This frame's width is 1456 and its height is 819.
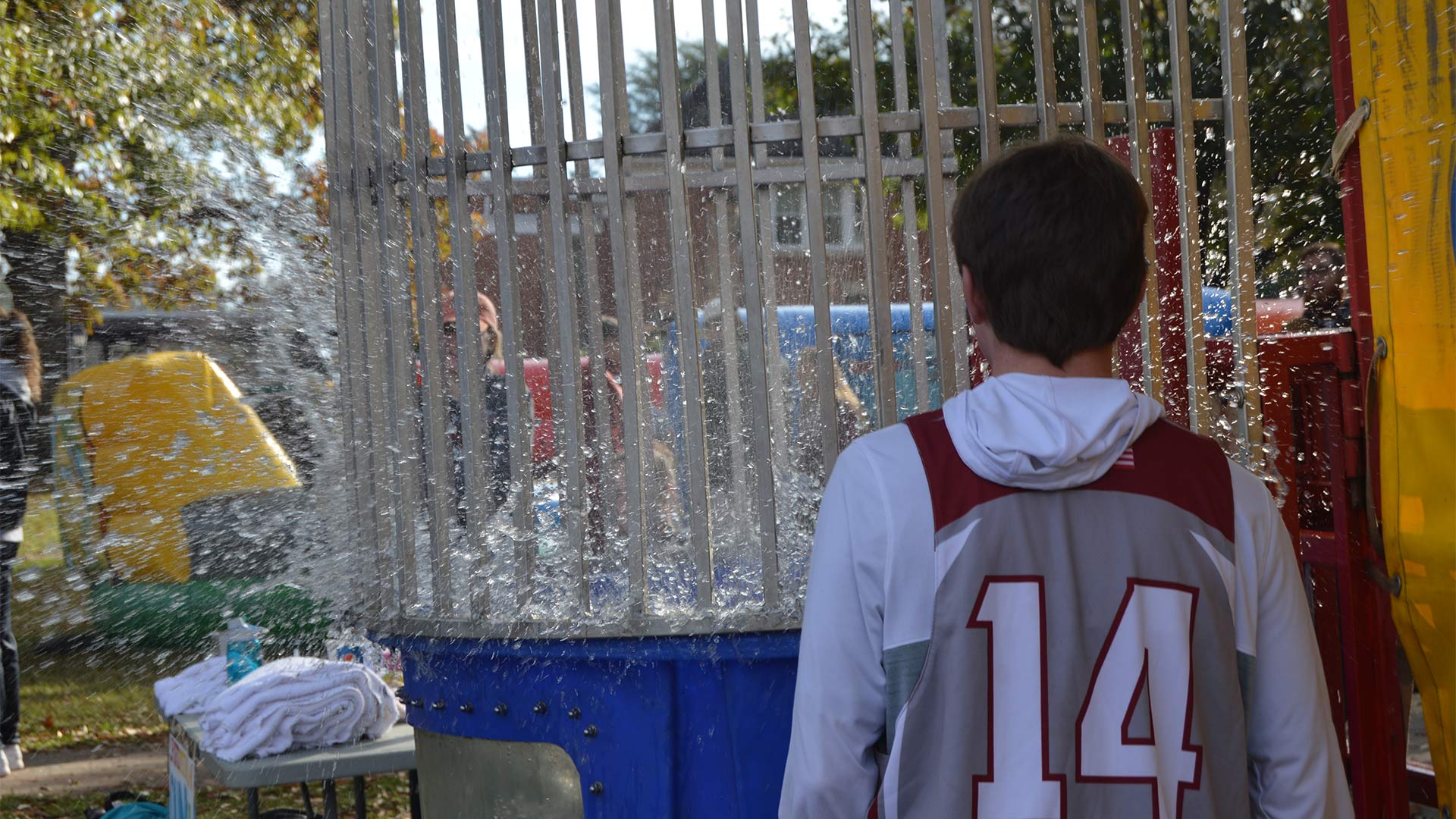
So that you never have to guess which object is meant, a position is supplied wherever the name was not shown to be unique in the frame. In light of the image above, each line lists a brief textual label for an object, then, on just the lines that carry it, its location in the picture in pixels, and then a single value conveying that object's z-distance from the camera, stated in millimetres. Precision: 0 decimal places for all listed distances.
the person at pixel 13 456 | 6191
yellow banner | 2094
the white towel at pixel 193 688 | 4012
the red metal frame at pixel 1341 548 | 2500
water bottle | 3971
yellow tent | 9297
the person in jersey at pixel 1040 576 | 1461
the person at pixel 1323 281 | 5605
